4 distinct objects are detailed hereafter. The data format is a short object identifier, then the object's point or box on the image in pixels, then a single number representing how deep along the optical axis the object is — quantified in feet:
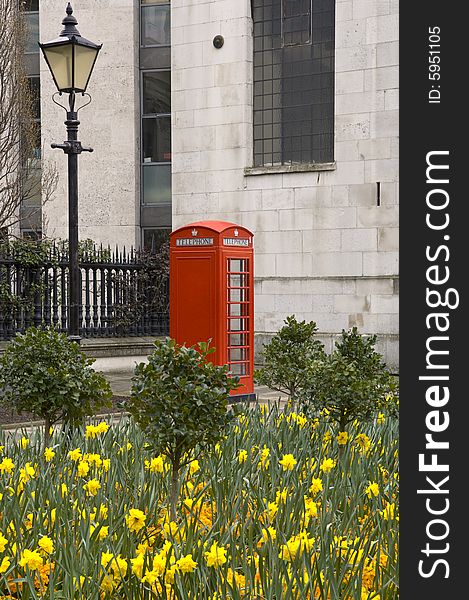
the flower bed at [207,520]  11.16
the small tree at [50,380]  22.39
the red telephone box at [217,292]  39.81
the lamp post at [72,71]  32.63
